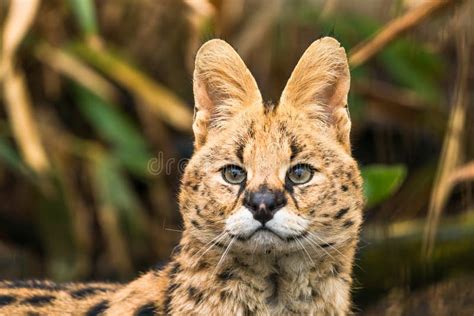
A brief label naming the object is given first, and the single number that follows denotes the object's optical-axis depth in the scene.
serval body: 9.09
